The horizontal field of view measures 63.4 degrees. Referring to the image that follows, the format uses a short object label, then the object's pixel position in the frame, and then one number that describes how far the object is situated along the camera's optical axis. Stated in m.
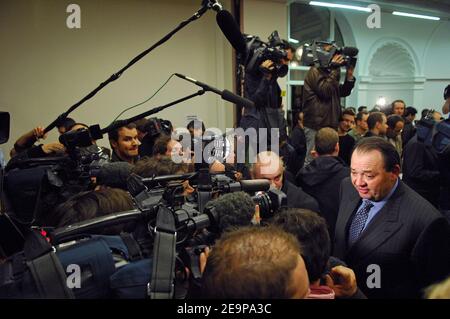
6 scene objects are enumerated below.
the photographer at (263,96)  2.15
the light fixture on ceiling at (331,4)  4.72
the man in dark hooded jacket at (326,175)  1.82
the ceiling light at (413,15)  5.57
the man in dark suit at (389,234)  1.14
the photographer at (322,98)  2.74
